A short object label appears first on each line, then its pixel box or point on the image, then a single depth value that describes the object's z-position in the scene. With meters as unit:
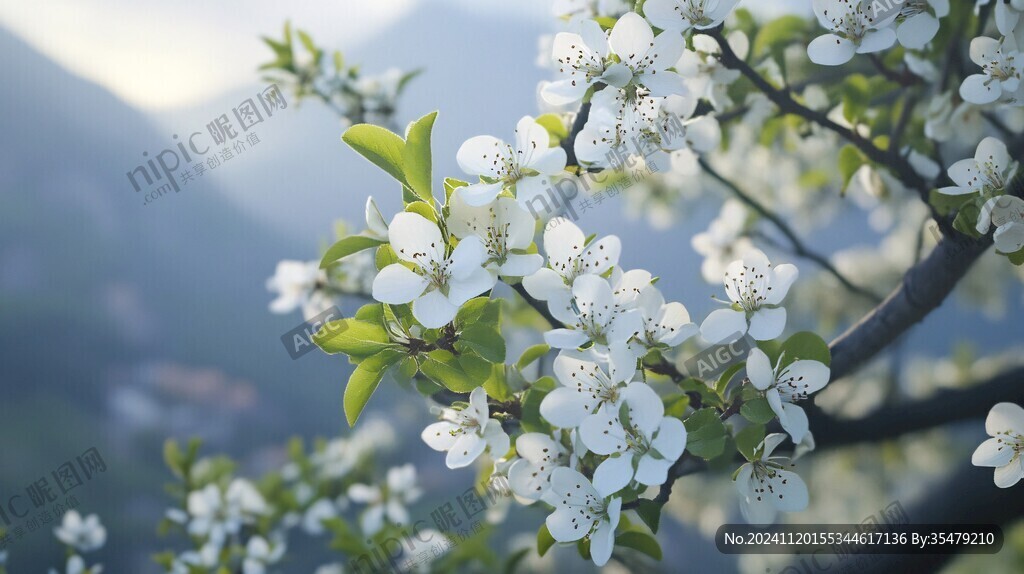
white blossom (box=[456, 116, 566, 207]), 0.53
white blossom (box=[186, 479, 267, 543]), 1.26
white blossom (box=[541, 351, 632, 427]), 0.50
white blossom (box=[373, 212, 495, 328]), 0.47
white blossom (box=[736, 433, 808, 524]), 0.54
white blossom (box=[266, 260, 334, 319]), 1.10
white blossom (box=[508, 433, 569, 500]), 0.54
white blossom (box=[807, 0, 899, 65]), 0.61
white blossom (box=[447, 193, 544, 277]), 0.49
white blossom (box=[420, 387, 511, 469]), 0.54
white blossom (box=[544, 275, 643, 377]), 0.48
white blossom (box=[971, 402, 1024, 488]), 0.61
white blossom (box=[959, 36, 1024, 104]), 0.64
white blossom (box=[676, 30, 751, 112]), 0.73
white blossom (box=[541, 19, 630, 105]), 0.54
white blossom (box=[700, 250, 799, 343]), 0.54
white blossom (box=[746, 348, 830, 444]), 0.51
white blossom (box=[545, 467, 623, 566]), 0.50
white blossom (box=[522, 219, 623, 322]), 0.53
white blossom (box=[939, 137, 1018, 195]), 0.61
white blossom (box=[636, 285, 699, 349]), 0.51
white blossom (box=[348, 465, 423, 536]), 1.33
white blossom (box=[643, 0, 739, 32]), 0.55
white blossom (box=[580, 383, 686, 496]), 0.46
